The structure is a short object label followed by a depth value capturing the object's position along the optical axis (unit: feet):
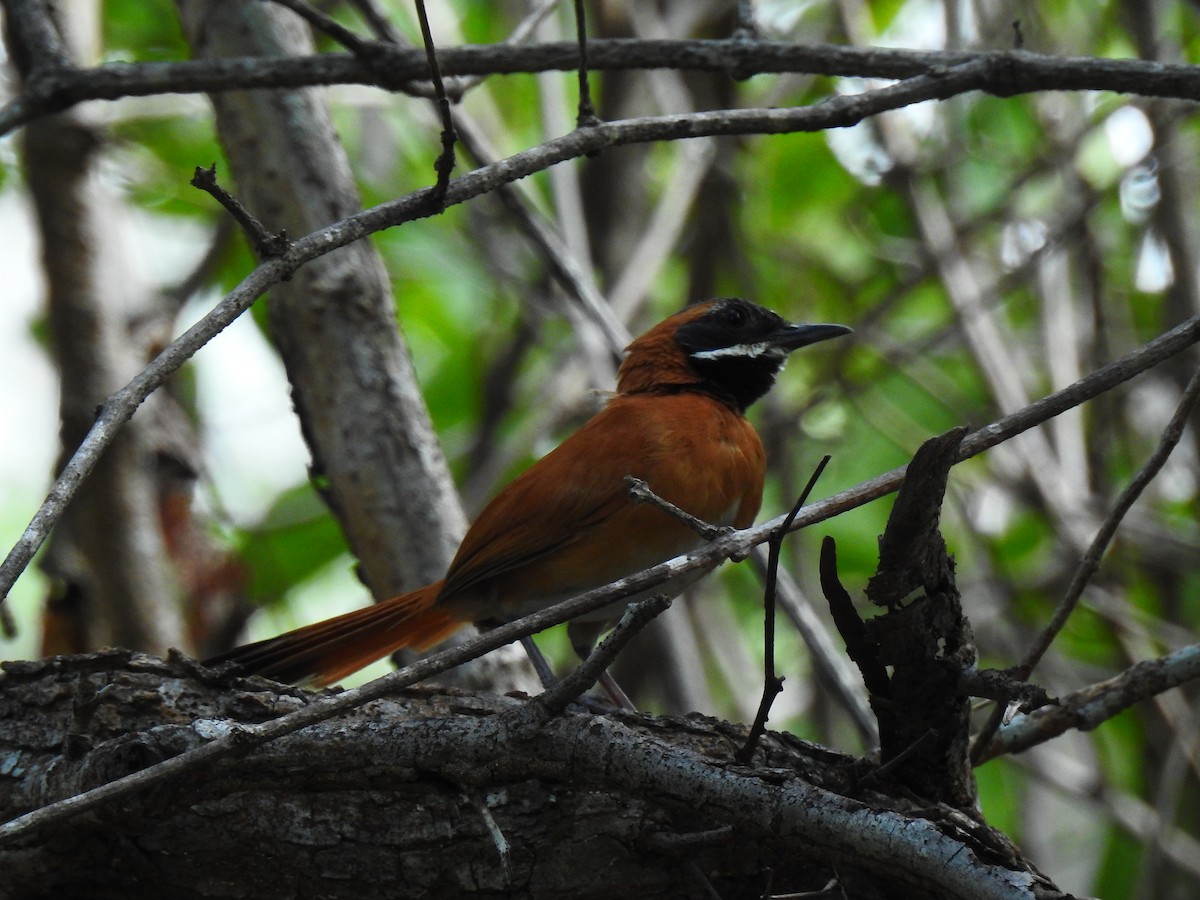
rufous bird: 26.71
